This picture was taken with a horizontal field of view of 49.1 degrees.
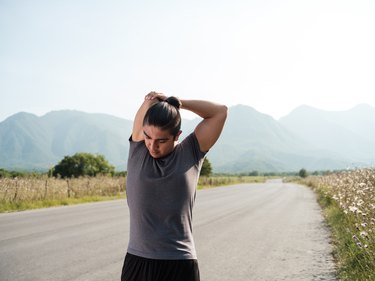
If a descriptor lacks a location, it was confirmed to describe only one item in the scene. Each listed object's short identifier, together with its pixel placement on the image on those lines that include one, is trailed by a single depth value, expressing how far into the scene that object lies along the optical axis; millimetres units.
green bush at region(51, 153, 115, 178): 50500
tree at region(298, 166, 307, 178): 102500
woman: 2094
